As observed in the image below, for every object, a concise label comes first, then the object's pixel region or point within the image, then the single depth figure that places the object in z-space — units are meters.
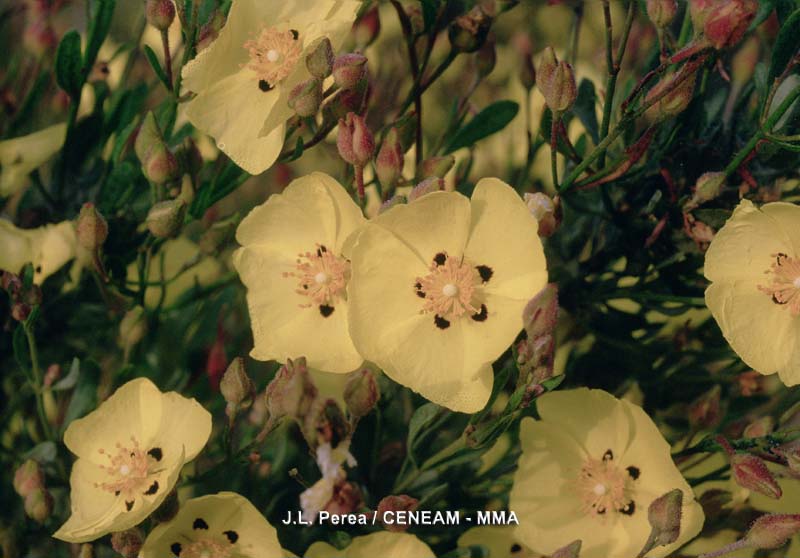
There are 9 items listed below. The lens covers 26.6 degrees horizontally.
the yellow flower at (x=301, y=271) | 0.28
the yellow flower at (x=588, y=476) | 0.28
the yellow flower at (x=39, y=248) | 0.30
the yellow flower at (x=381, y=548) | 0.27
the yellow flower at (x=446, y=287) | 0.27
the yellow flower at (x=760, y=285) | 0.27
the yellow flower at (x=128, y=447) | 0.28
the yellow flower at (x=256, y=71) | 0.28
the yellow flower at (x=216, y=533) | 0.27
